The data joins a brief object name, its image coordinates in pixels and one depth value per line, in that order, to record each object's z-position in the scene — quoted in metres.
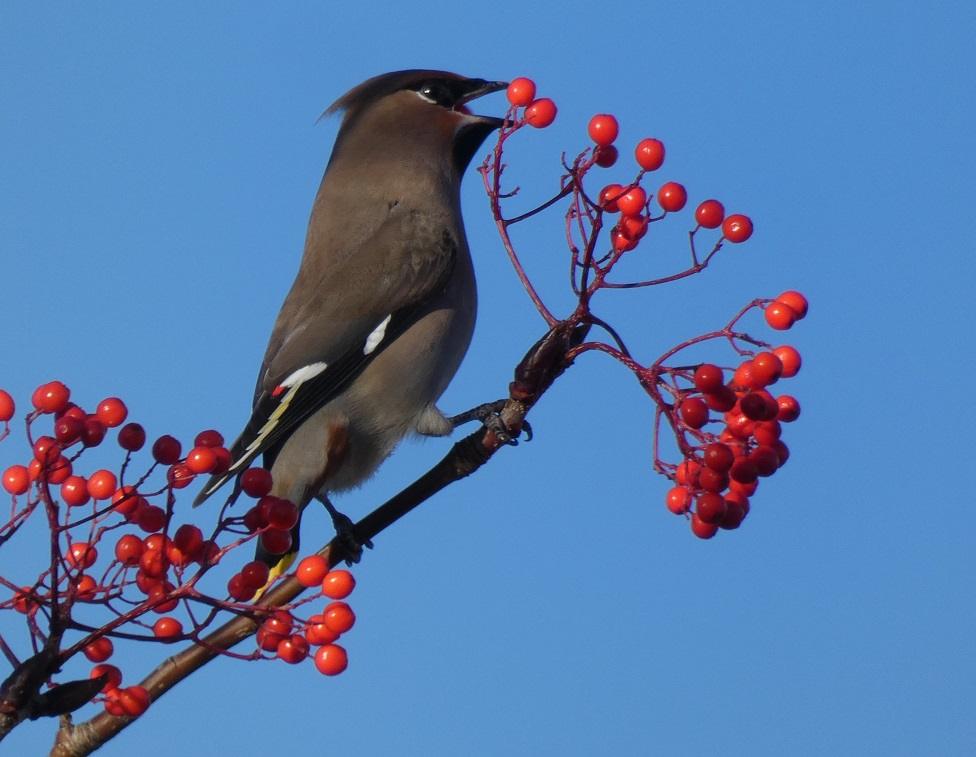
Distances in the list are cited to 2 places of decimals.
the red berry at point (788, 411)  4.72
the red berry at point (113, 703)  3.71
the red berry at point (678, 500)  4.51
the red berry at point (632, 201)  4.61
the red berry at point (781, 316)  4.62
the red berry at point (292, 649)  3.89
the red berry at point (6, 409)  4.30
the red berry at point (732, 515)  4.46
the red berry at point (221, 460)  4.05
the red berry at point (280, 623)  3.90
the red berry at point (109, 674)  3.75
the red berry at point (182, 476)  4.01
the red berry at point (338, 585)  4.09
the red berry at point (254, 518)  4.16
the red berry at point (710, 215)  4.83
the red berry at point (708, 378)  4.33
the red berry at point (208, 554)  3.96
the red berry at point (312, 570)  4.15
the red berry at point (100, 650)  3.92
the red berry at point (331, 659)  3.95
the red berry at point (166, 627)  3.69
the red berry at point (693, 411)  4.39
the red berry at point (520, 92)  4.93
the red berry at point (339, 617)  3.96
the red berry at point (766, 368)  4.37
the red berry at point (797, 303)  4.66
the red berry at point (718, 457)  4.29
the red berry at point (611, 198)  4.65
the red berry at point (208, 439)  4.11
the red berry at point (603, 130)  4.80
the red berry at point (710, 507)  4.36
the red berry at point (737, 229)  4.71
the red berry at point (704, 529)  4.45
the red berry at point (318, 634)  3.94
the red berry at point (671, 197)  4.69
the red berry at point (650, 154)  4.67
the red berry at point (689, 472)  4.43
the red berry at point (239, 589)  3.93
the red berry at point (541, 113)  5.00
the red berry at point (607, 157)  4.94
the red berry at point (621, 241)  4.55
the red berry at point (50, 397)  4.04
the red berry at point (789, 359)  4.59
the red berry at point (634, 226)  4.57
